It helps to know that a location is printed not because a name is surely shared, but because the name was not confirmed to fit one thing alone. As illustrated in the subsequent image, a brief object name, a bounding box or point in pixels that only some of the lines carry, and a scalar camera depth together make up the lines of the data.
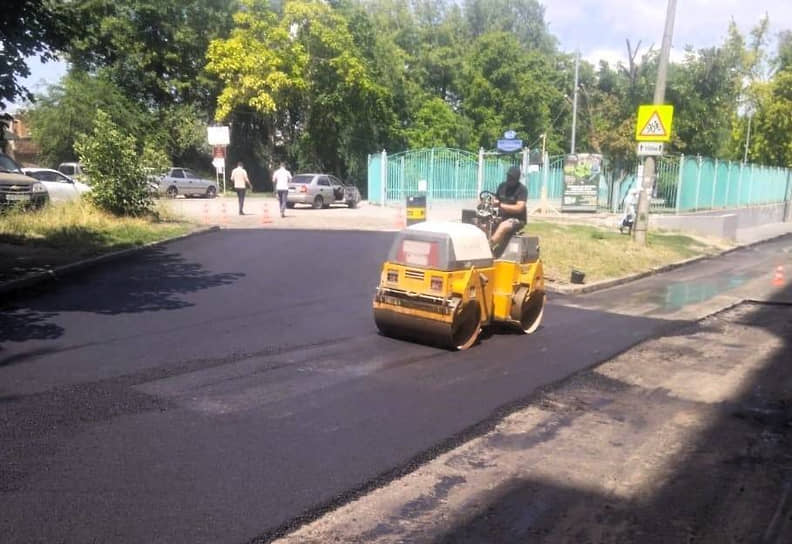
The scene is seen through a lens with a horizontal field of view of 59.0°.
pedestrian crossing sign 17.12
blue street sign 28.97
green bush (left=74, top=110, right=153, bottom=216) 16.78
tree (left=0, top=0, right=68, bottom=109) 9.32
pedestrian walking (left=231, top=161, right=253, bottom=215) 22.78
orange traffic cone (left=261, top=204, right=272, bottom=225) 21.09
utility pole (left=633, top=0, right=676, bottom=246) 17.52
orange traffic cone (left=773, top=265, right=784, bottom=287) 15.09
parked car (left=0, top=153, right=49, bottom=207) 17.41
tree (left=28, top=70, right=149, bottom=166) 38.16
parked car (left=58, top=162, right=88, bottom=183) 32.18
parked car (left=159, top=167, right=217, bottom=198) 34.50
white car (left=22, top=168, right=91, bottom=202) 22.39
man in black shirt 9.04
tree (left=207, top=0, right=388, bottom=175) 37.81
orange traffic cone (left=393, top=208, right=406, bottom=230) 21.62
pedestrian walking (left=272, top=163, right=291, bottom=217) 23.05
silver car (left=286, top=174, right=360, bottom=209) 29.47
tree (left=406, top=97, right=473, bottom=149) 46.00
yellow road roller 7.57
